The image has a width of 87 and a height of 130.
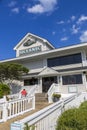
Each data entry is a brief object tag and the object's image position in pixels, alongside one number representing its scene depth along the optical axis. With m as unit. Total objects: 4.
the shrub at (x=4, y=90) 8.63
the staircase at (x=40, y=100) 7.65
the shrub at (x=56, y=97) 8.58
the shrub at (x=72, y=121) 3.10
